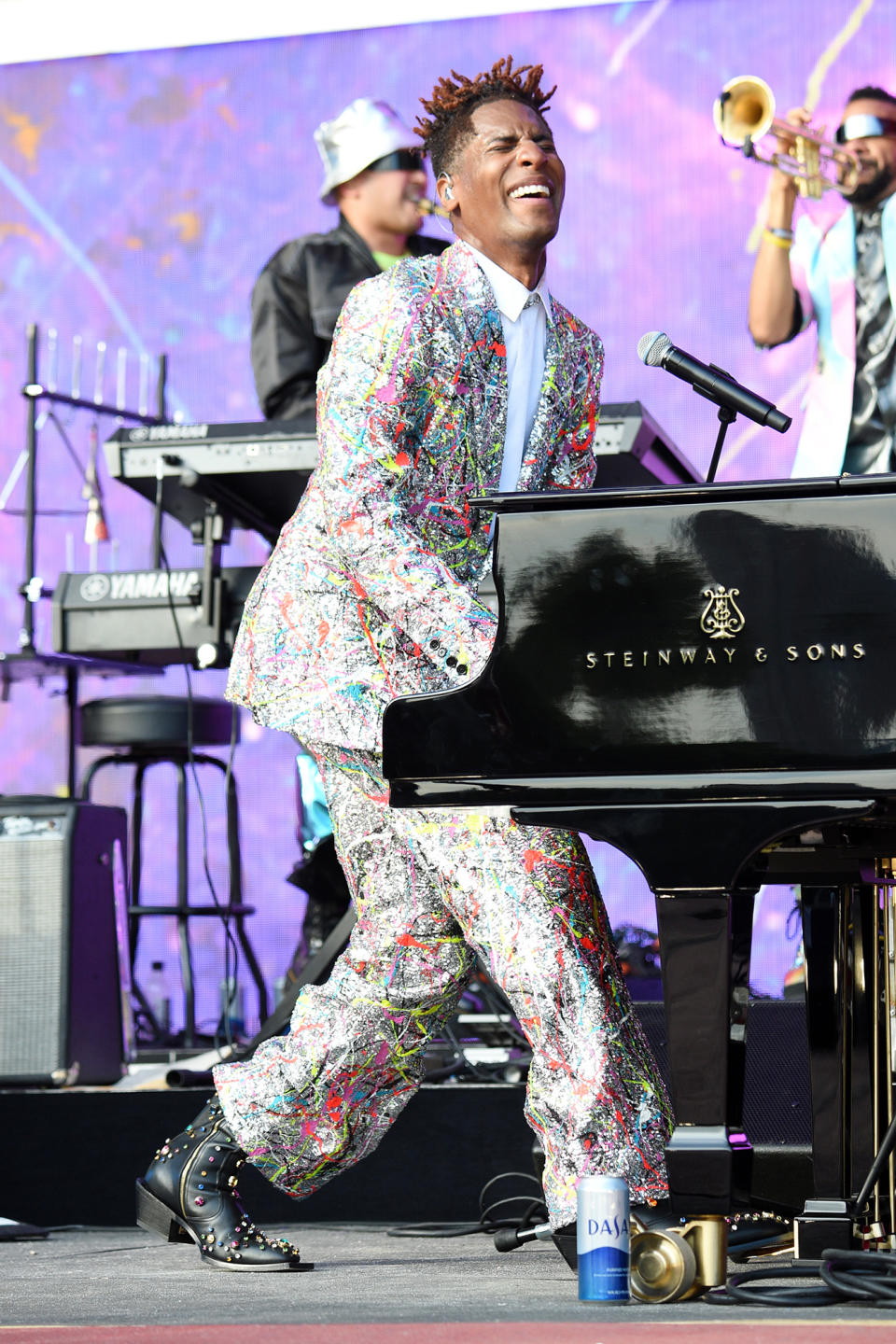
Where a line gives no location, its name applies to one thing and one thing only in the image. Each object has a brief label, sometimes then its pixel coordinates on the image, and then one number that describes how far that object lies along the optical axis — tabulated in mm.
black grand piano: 4148
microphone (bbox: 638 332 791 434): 4840
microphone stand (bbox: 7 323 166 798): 8937
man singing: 4855
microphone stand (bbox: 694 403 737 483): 4754
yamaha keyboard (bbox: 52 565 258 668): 7957
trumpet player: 9398
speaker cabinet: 7832
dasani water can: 4230
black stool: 9609
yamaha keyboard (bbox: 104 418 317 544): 7723
